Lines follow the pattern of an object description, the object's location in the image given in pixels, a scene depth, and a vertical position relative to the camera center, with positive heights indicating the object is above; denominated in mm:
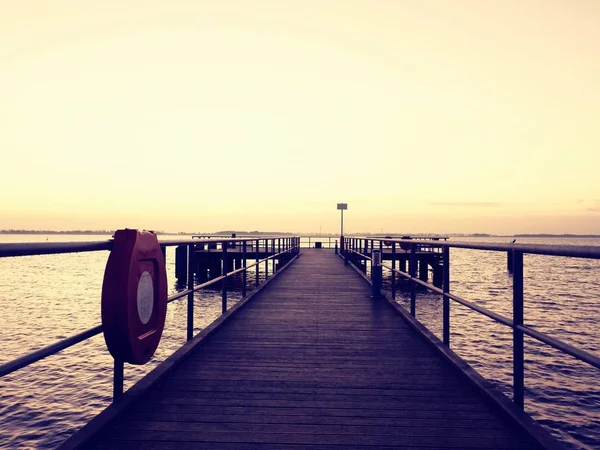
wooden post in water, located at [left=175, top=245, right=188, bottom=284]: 28172 -2258
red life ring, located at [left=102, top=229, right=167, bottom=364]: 2887 -432
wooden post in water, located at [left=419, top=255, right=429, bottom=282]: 26705 -2033
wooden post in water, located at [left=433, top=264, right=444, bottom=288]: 26975 -2430
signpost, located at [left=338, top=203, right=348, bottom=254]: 33306 +1689
